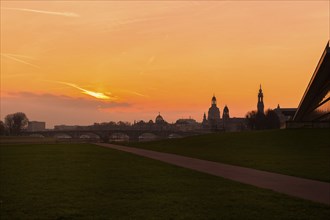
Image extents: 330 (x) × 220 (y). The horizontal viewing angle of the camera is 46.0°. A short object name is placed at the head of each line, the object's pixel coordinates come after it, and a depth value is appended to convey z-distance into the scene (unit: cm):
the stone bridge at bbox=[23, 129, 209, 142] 17710
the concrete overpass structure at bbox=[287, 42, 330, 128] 5404
